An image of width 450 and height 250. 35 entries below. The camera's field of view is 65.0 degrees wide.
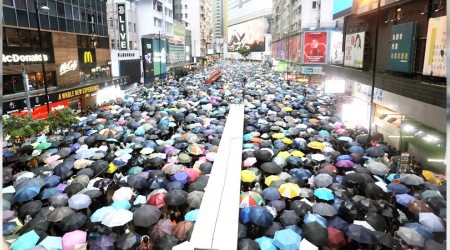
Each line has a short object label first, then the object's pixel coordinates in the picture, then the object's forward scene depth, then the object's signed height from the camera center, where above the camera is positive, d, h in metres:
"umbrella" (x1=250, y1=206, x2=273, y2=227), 9.60 -4.37
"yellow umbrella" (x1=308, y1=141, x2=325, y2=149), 16.61 -4.21
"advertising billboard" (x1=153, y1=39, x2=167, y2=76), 45.03 -0.22
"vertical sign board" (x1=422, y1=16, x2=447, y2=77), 12.70 +0.18
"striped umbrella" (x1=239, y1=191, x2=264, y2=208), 10.71 -4.38
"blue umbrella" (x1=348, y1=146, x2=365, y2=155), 15.76 -4.24
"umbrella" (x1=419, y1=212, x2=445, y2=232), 9.42 -4.46
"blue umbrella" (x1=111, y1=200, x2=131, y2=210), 10.65 -4.44
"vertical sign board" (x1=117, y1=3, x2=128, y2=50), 37.75 +3.14
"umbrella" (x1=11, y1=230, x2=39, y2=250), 8.68 -4.52
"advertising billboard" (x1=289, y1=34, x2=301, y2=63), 55.28 +1.00
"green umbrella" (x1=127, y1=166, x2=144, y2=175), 13.92 -4.46
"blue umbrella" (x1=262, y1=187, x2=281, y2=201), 11.30 -4.41
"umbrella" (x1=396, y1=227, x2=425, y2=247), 8.68 -4.48
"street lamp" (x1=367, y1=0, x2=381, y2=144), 17.46 -4.08
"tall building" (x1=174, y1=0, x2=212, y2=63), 113.29 +13.03
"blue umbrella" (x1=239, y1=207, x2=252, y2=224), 10.01 -4.49
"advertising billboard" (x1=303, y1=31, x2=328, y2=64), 50.78 +1.04
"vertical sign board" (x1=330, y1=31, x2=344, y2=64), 46.07 +1.22
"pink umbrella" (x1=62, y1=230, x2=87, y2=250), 8.90 -4.60
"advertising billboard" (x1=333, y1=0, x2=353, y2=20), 24.86 +3.43
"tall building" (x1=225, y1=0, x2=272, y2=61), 130.75 +10.16
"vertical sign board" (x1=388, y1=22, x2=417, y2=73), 15.28 +0.32
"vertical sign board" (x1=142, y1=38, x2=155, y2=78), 41.57 +0.04
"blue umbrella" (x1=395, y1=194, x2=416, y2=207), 10.91 -4.43
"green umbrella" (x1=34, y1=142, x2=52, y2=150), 16.66 -4.18
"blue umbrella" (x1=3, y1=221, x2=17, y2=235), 9.52 -4.59
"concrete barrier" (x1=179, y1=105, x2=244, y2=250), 8.41 -4.16
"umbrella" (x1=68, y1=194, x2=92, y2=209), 10.85 -4.44
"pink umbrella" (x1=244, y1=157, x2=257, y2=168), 14.68 -4.39
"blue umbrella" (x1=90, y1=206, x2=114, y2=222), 10.16 -4.50
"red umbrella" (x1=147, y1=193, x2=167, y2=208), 11.01 -4.47
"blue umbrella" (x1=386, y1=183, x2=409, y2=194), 11.73 -4.41
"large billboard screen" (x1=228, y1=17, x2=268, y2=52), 132.12 +7.61
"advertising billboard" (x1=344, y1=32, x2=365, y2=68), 22.72 +0.29
